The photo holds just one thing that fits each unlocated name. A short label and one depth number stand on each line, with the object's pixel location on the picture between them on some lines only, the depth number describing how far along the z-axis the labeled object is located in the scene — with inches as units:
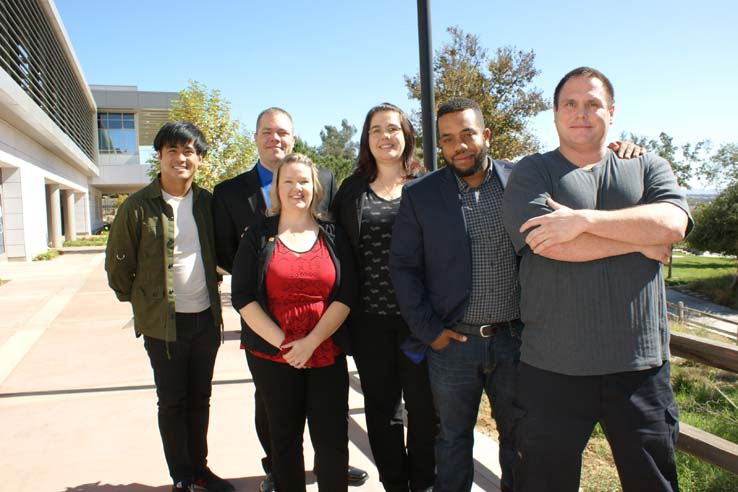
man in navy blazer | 106.4
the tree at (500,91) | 390.0
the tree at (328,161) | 1193.7
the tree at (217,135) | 589.9
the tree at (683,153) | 1801.9
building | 709.3
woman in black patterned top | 119.4
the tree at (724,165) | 1520.7
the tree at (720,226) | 1393.9
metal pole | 161.8
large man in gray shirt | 82.7
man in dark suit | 135.9
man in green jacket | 125.0
